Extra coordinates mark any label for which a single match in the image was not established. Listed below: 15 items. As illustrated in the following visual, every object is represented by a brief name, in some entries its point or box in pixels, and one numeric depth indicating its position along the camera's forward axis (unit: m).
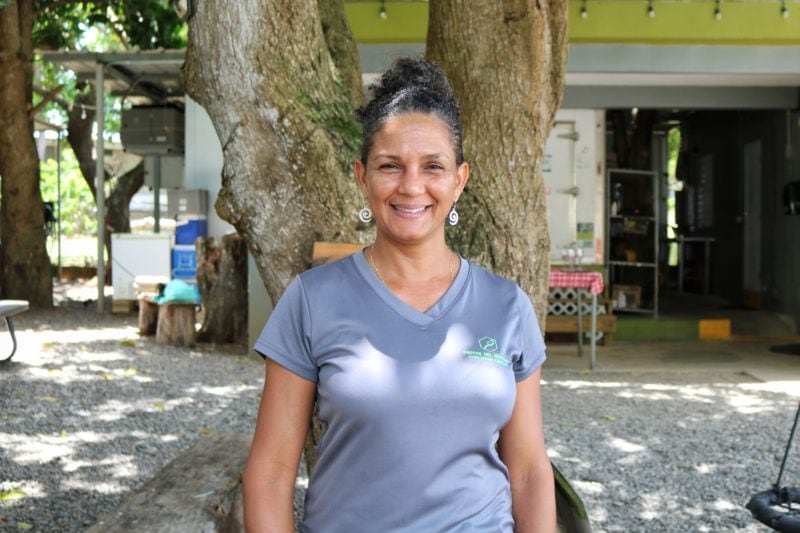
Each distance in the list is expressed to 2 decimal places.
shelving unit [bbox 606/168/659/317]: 14.54
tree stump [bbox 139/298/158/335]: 12.34
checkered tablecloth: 11.04
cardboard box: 14.09
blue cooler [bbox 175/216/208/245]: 13.89
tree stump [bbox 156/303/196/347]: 11.59
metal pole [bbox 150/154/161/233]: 16.02
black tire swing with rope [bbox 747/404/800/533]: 4.16
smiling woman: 2.29
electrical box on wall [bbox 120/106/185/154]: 15.43
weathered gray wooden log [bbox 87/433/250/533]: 3.65
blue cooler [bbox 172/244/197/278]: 14.27
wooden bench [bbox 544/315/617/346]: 12.52
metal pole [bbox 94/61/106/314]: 14.24
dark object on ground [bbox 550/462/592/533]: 3.62
